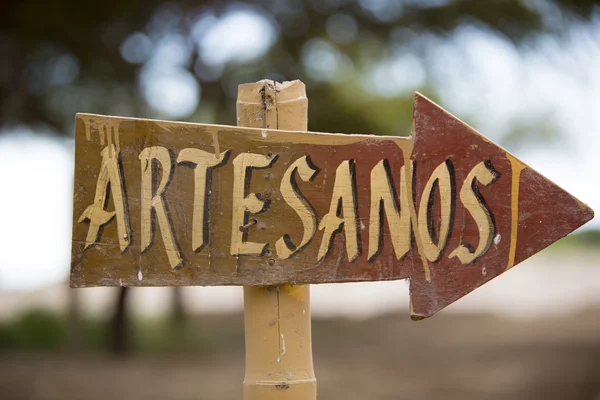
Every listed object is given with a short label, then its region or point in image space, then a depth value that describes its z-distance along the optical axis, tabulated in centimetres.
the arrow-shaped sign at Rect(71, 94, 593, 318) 144
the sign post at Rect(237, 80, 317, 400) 159
